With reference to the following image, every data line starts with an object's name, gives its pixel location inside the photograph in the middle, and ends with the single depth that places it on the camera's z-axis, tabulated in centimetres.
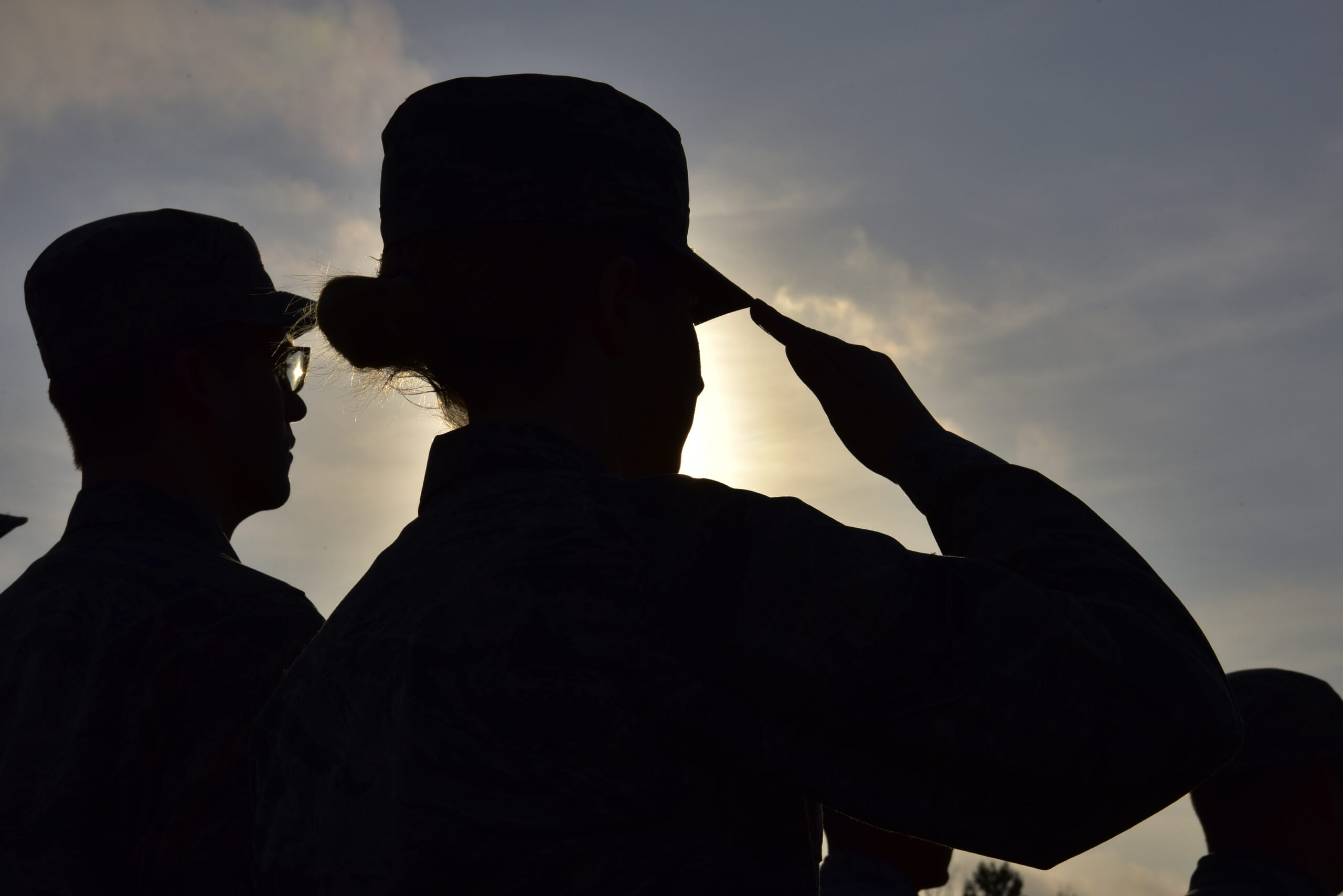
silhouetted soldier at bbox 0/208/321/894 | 299
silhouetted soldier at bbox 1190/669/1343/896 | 528
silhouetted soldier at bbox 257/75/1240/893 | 170
